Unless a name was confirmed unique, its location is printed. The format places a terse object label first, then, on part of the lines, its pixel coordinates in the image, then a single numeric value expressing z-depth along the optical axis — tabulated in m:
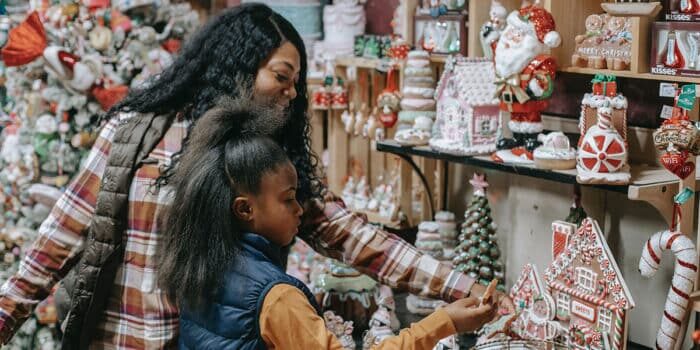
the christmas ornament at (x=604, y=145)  2.21
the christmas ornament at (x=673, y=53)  2.21
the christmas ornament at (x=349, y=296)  2.81
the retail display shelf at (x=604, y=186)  2.17
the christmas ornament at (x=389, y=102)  3.01
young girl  1.69
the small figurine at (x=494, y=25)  2.69
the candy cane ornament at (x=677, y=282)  2.13
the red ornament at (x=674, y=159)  2.07
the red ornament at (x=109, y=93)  3.48
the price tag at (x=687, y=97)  2.05
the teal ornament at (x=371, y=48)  3.26
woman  2.10
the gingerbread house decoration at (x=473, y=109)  2.67
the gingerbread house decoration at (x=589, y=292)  2.19
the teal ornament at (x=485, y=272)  2.70
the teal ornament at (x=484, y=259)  2.70
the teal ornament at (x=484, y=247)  2.70
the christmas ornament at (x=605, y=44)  2.34
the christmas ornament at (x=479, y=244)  2.70
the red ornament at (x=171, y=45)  3.60
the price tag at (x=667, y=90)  2.29
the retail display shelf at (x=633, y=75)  2.21
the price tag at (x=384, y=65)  3.10
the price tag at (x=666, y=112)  2.22
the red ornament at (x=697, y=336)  1.60
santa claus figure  2.44
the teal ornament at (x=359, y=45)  3.32
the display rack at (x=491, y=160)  2.19
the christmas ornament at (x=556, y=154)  2.32
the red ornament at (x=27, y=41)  3.44
